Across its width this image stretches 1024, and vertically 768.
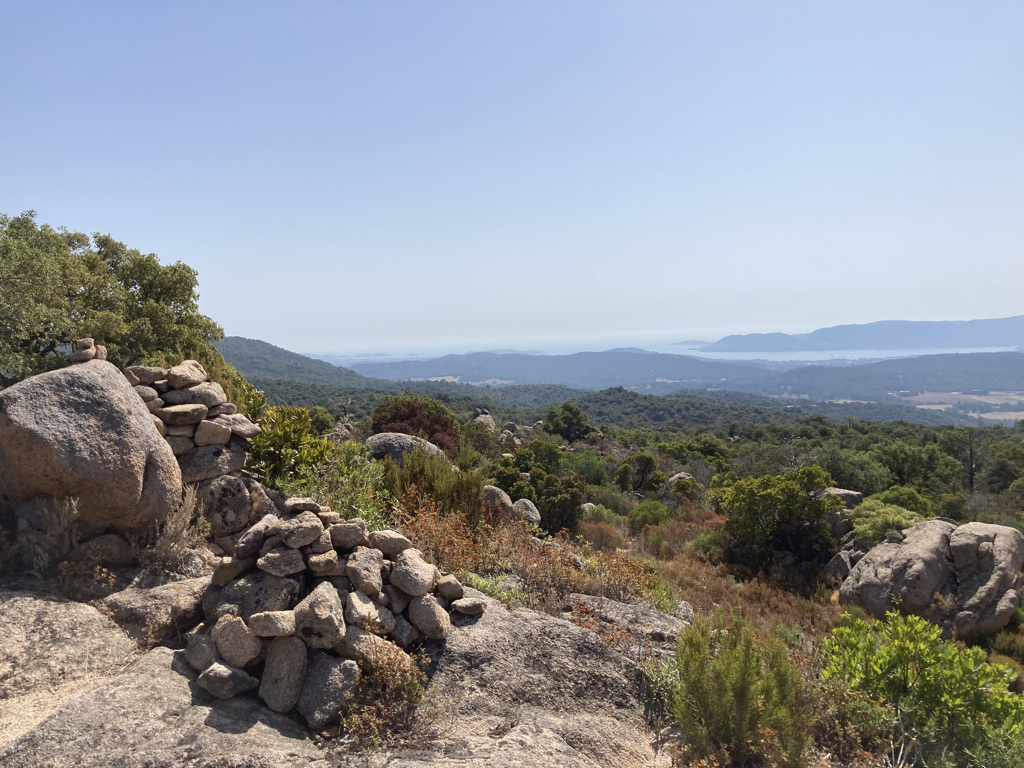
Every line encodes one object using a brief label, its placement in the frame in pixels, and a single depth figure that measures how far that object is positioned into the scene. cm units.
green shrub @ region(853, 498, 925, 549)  1277
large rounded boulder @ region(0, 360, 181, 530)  468
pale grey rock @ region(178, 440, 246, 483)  598
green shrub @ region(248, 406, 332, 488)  659
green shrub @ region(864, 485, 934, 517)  1642
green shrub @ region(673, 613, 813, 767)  377
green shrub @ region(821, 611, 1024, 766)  402
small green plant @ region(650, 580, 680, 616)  670
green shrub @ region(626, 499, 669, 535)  1736
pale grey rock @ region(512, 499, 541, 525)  1147
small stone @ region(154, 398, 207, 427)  598
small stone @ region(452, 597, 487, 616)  505
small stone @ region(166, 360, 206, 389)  631
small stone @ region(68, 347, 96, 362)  592
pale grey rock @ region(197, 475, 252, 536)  593
